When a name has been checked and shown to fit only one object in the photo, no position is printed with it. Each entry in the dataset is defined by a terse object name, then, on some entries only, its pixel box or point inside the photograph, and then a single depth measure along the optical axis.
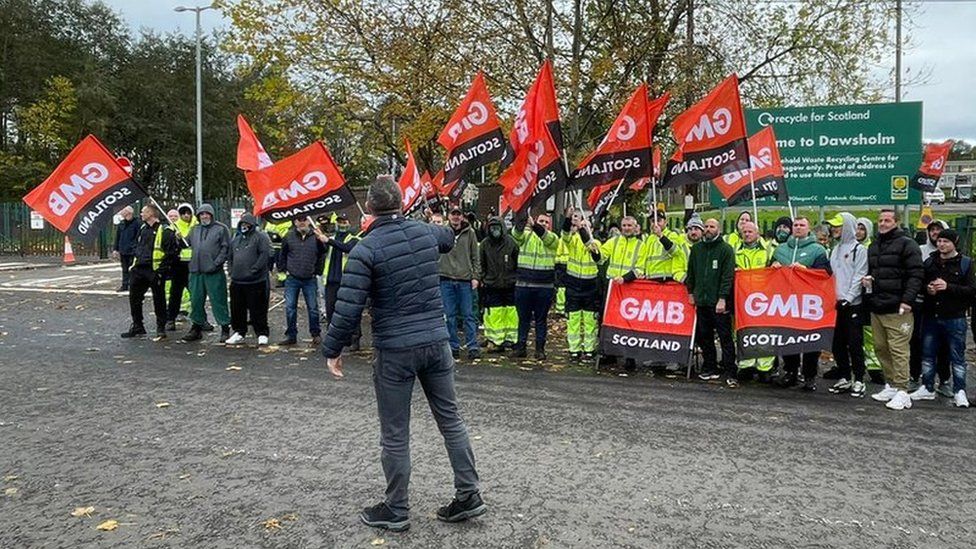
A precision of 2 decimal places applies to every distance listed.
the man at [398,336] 4.64
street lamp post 32.81
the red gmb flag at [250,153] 10.76
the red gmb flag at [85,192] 10.95
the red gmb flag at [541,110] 10.16
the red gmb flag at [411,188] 13.73
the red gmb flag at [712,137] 9.69
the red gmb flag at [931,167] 15.96
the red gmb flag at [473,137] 10.84
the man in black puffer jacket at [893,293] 8.27
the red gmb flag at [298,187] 10.07
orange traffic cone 27.20
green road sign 15.85
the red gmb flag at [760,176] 11.74
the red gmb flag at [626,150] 9.83
